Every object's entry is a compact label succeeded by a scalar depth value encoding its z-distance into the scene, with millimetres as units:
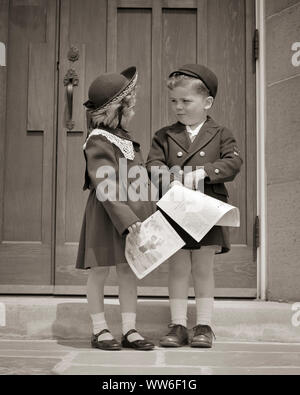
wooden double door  3645
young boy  2850
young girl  2727
